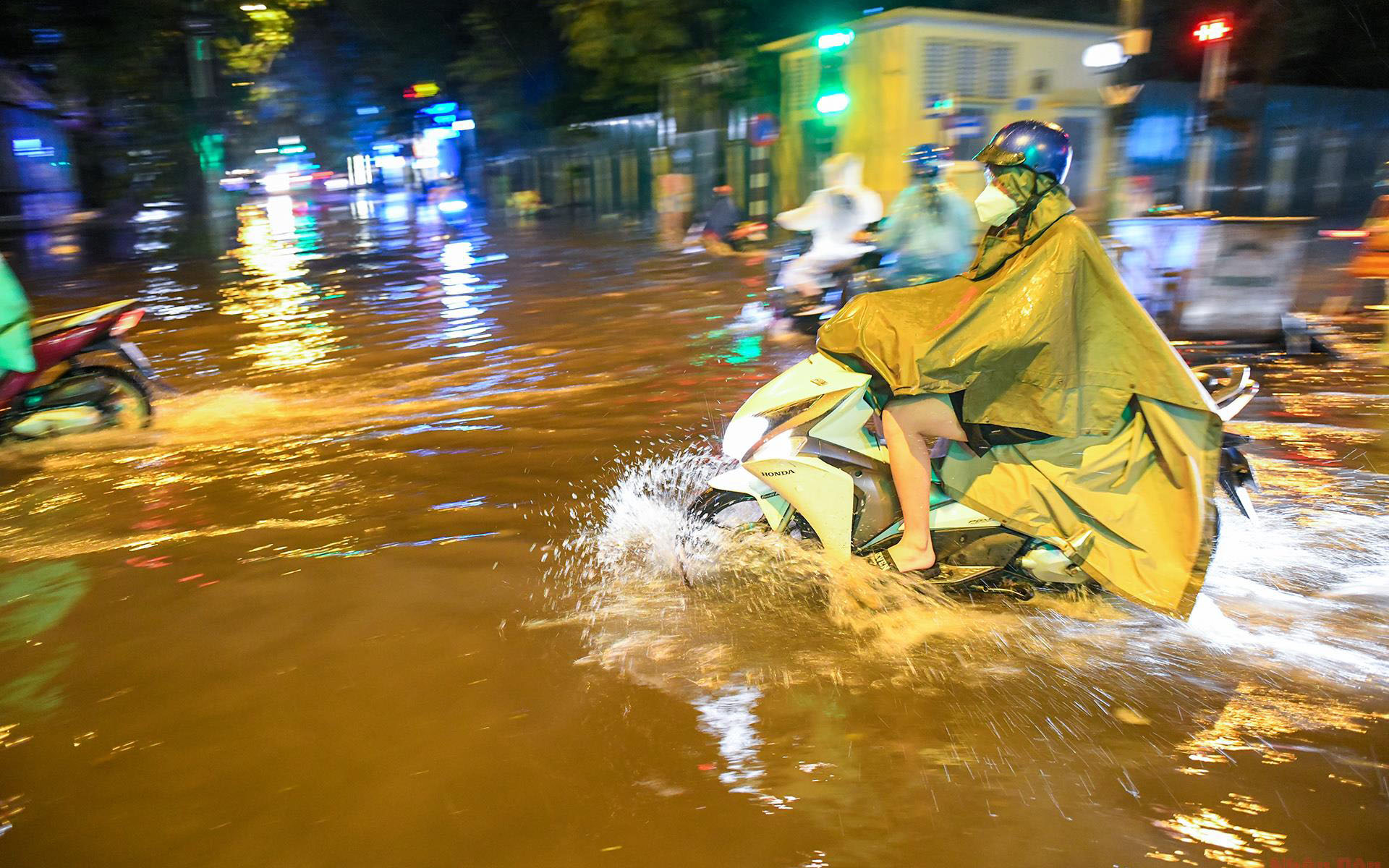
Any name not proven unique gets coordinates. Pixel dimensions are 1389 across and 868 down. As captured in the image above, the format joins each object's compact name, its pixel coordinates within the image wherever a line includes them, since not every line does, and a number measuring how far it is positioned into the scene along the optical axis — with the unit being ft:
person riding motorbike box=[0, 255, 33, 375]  19.62
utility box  26.35
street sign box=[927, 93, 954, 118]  51.42
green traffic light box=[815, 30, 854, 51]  53.16
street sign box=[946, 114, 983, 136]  48.83
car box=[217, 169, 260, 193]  145.81
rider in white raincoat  28.63
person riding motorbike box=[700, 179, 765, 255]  51.93
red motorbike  20.76
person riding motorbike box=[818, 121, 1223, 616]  10.42
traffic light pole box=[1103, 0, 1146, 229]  30.14
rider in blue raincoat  22.56
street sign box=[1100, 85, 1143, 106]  30.27
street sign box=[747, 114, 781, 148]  61.46
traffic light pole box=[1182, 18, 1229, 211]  32.50
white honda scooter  11.67
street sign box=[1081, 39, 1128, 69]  31.86
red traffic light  32.58
